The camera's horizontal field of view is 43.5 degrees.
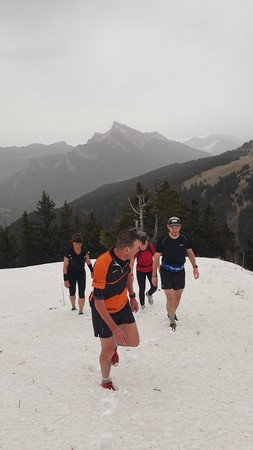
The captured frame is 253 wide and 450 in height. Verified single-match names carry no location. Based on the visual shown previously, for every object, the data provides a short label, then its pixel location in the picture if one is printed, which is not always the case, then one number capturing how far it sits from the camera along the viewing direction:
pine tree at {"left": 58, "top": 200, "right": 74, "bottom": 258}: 51.56
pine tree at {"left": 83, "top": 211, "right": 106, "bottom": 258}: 50.16
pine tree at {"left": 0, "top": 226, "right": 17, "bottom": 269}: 50.47
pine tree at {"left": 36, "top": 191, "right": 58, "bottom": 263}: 51.00
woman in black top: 8.23
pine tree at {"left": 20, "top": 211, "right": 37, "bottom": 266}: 51.34
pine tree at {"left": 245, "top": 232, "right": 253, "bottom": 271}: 55.60
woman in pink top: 8.62
